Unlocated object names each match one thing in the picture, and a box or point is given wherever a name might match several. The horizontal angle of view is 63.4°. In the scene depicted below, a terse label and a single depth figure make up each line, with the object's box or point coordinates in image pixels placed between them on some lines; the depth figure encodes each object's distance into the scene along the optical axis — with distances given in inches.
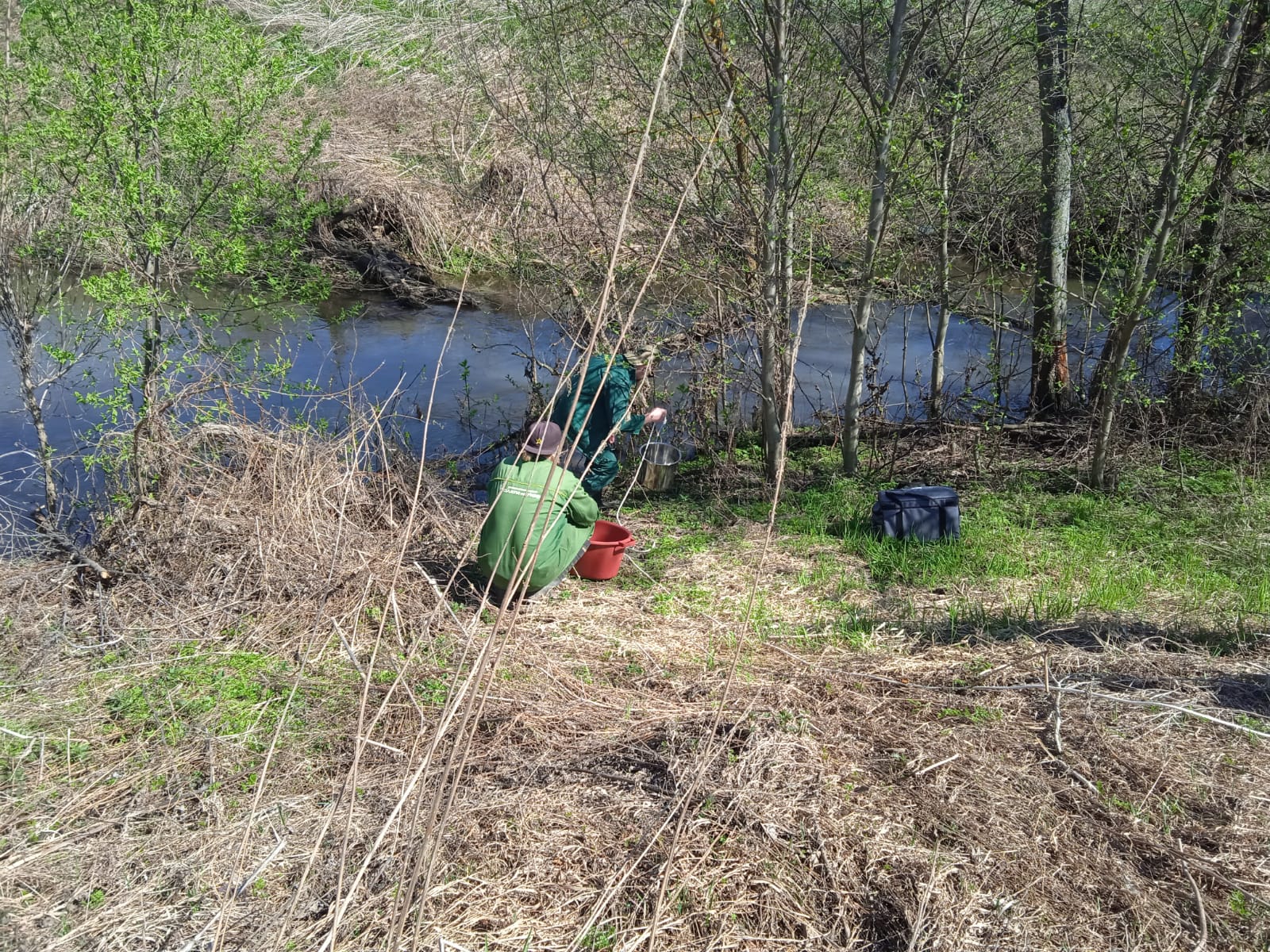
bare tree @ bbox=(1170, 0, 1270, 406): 281.1
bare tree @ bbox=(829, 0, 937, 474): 273.1
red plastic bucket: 247.8
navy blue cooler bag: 267.1
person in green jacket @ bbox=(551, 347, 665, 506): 287.8
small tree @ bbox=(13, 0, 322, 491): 251.1
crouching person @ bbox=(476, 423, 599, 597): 213.0
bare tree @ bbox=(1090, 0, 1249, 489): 269.9
